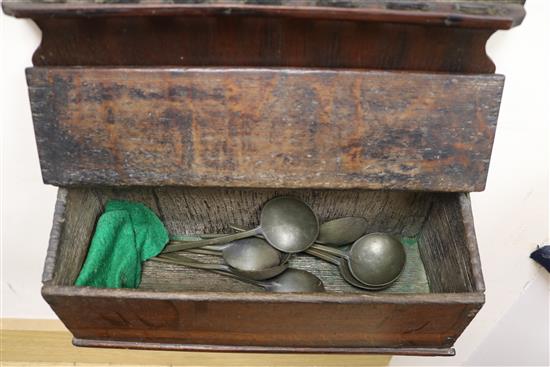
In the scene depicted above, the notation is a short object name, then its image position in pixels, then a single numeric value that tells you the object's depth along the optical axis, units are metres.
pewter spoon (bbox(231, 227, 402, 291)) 0.93
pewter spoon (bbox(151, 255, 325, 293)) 0.92
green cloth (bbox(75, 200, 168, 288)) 0.84
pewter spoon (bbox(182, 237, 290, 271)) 0.93
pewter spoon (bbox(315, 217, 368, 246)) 0.96
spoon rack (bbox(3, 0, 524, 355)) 0.69
